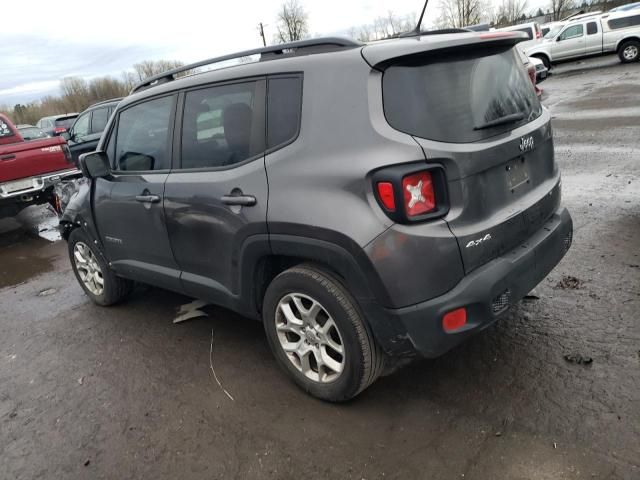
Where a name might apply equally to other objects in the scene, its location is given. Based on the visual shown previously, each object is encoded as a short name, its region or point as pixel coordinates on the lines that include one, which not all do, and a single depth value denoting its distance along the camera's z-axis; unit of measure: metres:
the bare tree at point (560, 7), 59.00
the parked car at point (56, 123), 19.18
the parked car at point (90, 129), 12.62
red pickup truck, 8.16
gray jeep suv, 2.40
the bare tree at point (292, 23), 55.34
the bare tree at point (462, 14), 54.03
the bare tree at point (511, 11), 67.50
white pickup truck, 21.17
